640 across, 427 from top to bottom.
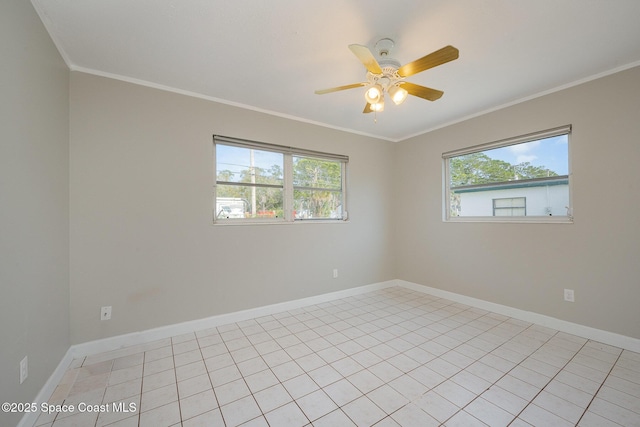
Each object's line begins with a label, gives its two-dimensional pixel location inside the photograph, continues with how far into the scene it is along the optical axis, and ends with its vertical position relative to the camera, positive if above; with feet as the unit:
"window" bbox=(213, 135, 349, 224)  9.74 +1.45
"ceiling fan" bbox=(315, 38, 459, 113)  5.58 +3.35
